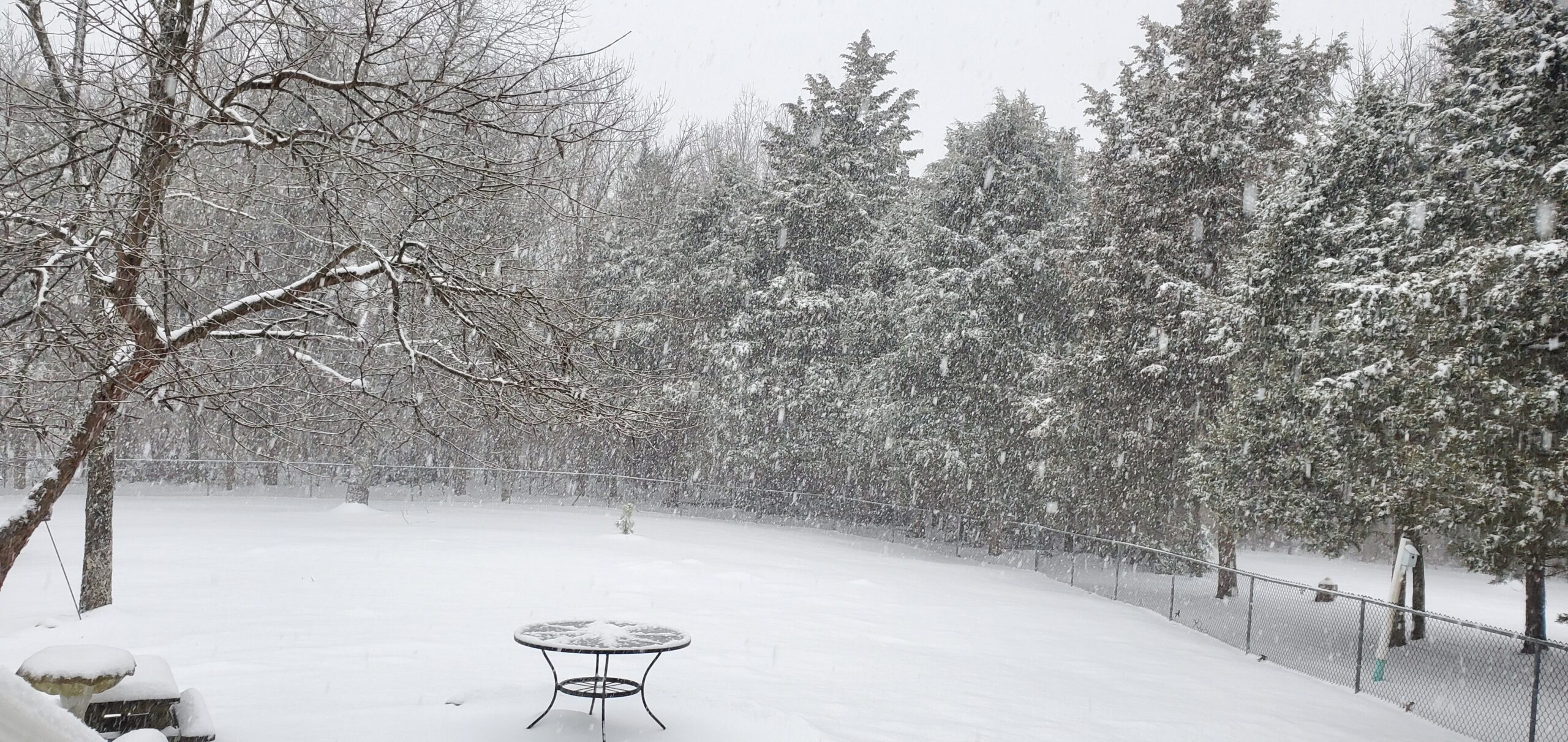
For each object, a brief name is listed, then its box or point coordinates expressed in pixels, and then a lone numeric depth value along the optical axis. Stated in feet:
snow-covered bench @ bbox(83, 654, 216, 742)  20.53
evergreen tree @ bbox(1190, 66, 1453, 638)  52.47
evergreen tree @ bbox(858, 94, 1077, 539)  88.94
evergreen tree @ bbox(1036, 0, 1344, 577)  73.77
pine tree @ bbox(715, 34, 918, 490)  101.60
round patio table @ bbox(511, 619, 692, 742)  23.84
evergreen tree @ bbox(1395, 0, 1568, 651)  39.68
